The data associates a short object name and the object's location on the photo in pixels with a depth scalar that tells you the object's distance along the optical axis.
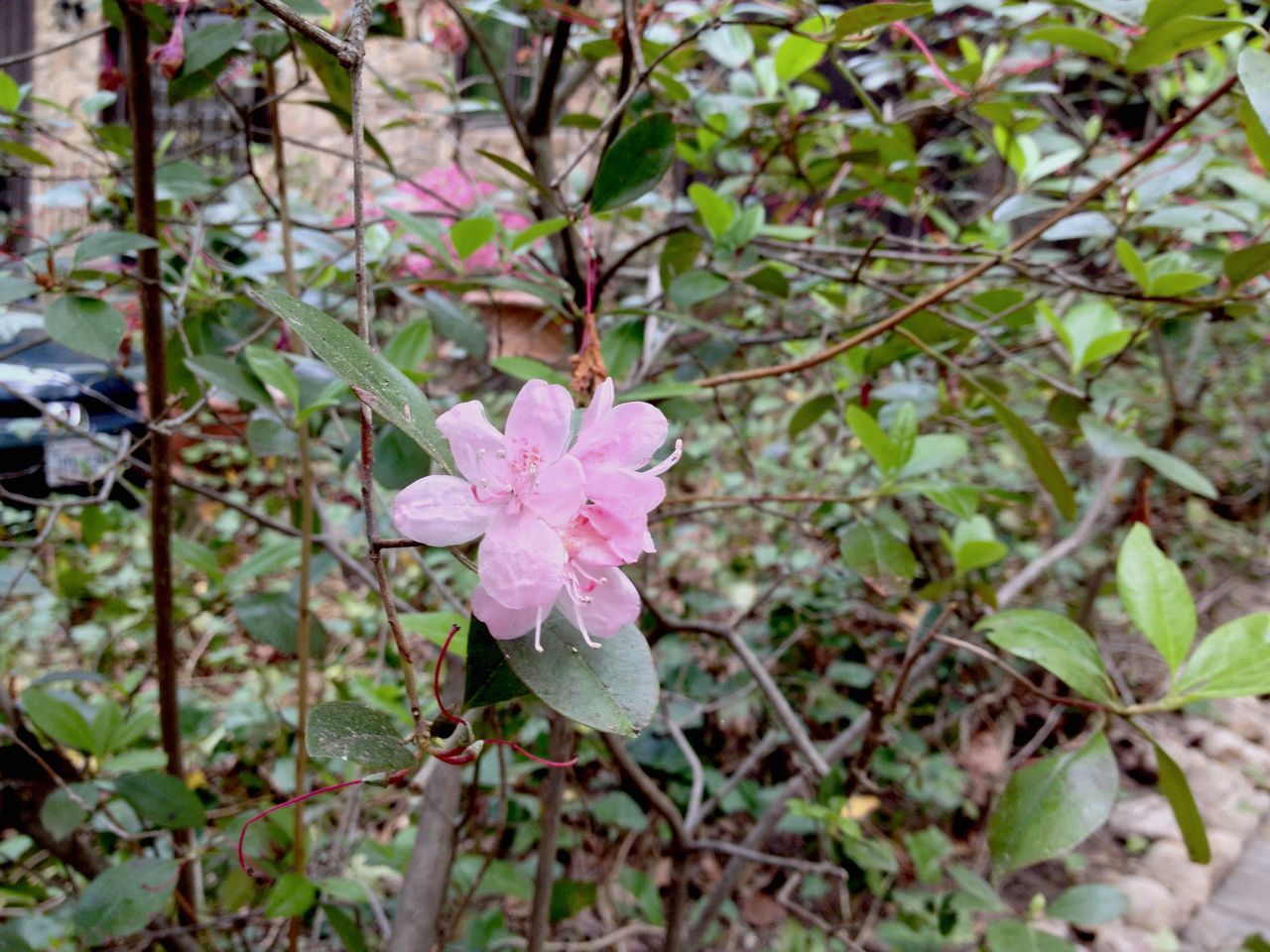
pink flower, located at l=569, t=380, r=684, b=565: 0.36
